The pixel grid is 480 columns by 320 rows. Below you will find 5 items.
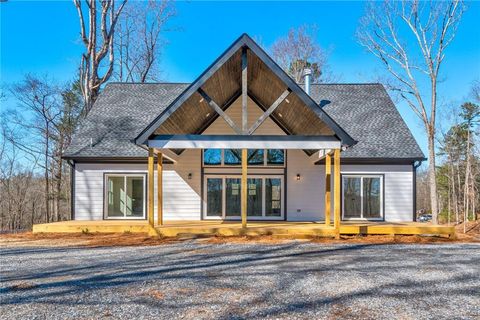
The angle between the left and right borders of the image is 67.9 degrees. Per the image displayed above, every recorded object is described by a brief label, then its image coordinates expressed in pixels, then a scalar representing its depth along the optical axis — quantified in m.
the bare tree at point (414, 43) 15.32
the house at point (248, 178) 12.20
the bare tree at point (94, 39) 20.41
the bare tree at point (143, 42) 25.94
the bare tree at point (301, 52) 27.20
